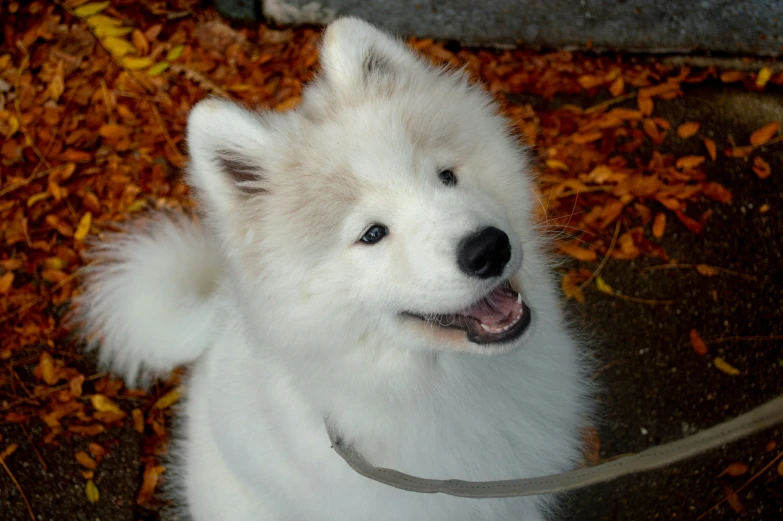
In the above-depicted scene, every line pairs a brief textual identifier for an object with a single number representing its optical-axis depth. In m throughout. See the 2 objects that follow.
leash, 1.19
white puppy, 1.46
